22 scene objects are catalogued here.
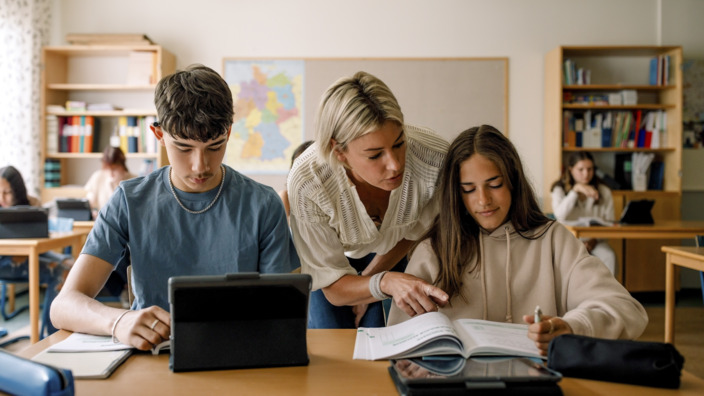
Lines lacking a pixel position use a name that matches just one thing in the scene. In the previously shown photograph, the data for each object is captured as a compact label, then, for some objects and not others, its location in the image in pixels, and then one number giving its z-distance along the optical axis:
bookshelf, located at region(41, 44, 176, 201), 4.87
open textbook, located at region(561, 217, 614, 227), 3.85
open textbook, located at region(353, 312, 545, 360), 1.04
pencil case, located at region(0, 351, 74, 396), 0.77
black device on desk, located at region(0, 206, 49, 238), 3.18
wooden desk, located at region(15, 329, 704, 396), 0.92
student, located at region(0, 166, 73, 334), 3.40
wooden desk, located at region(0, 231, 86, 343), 3.08
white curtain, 4.68
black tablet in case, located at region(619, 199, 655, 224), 3.94
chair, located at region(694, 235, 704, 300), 3.09
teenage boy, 1.26
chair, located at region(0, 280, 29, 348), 3.97
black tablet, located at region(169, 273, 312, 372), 0.97
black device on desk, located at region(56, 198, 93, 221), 4.03
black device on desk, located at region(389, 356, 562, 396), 0.87
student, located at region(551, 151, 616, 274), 4.33
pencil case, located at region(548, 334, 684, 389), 0.94
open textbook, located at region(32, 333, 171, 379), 0.99
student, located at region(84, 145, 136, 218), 4.50
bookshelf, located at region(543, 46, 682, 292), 4.79
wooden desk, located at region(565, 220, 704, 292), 3.73
